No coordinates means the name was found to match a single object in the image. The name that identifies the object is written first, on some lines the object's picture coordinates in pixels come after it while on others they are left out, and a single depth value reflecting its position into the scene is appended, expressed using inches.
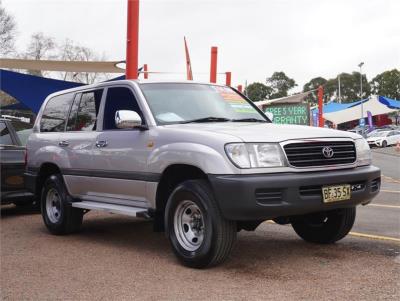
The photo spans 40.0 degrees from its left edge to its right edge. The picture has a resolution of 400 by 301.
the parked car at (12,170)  335.9
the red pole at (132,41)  414.0
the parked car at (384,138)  1748.3
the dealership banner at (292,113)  671.8
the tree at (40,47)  2393.0
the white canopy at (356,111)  2429.9
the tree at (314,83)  4585.6
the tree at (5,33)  1834.4
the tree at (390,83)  3855.8
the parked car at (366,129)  1973.4
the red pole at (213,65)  515.5
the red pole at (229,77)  577.7
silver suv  182.9
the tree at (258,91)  4040.4
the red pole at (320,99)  629.6
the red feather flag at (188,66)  551.6
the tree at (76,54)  2482.0
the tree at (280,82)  4448.8
